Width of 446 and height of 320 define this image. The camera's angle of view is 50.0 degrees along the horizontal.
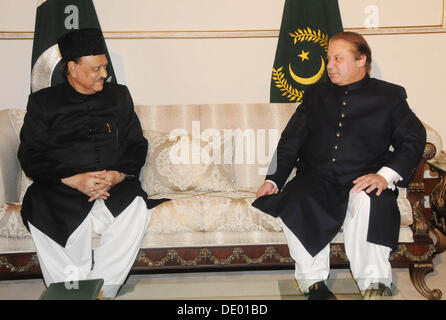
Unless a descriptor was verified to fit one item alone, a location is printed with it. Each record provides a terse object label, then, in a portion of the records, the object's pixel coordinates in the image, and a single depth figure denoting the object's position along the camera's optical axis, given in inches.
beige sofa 124.3
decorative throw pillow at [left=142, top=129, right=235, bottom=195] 141.3
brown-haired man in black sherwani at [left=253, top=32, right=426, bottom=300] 115.3
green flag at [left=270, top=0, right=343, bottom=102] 165.8
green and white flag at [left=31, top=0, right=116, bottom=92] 162.4
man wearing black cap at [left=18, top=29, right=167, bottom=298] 118.3
